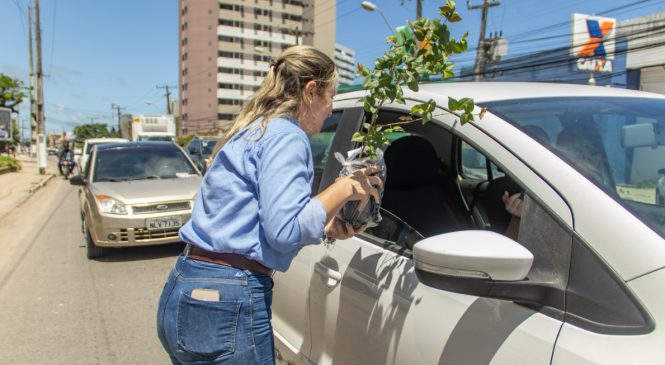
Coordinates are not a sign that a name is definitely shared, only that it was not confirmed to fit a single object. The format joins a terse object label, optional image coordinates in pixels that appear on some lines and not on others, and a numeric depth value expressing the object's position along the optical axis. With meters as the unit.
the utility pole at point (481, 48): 22.27
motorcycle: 23.40
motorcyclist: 23.35
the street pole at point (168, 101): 80.50
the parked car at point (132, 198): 6.42
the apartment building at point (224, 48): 84.31
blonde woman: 1.41
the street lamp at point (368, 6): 17.83
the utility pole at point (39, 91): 24.94
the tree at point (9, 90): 38.03
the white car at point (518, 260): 1.24
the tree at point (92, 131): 118.32
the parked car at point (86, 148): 17.77
